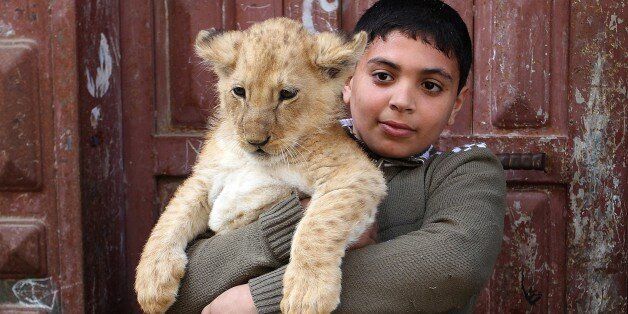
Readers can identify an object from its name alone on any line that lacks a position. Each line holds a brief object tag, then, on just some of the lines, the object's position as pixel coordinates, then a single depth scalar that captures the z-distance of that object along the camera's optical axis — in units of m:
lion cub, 1.60
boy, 1.55
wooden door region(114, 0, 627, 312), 1.96
